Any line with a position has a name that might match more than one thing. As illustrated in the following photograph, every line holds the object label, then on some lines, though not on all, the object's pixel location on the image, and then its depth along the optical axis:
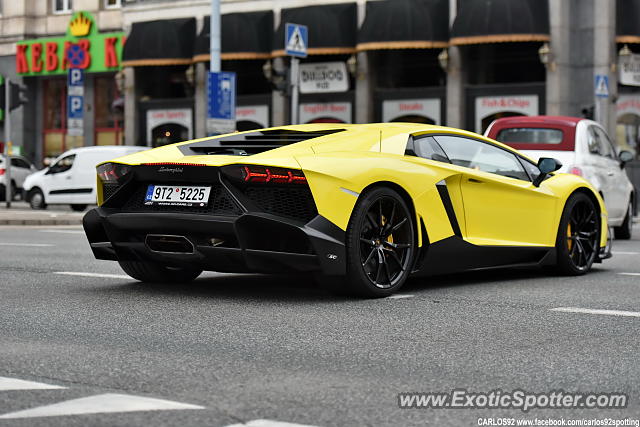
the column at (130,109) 38.00
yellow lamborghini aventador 7.72
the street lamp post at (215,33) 26.86
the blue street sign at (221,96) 24.36
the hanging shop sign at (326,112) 33.56
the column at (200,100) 36.34
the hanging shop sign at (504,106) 30.22
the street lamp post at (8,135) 26.53
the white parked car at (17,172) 34.19
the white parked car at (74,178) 27.95
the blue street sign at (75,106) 30.62
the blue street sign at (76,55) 40.59
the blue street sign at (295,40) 22.93
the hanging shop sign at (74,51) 40.09
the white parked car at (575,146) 15.48
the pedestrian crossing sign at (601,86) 25.49
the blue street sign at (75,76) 36.88
